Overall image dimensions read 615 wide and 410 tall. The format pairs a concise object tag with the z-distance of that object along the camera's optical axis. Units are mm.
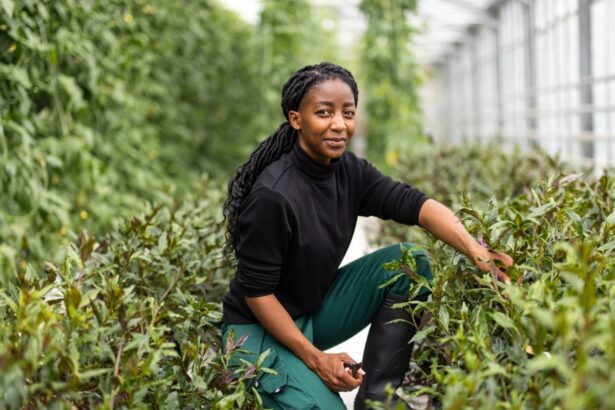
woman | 2045
